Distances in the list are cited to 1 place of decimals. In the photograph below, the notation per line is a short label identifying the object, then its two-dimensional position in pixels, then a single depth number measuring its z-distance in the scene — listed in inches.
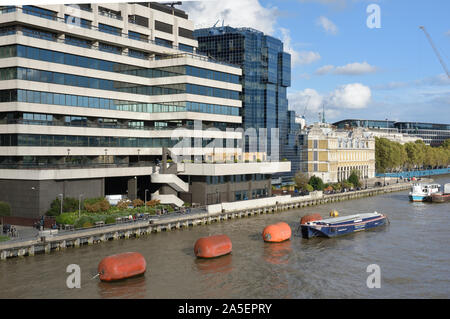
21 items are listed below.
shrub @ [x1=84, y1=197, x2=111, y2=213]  2650.1
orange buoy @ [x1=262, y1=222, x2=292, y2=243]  2338.8
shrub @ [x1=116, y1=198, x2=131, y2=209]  2871.6
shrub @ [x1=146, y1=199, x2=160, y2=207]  3043.8
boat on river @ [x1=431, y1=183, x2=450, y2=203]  4372.5
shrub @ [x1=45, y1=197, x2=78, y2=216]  2564.0
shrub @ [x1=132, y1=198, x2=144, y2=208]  2987.5
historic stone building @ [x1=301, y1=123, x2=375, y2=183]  5531.5
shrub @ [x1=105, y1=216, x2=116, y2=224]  2487.7
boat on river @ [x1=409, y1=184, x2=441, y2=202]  4426.7
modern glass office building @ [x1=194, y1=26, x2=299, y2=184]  5679.1
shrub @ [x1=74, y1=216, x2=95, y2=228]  2353.6
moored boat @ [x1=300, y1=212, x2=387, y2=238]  2512.3
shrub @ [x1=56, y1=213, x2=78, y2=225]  2391.7
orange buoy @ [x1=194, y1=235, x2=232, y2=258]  1980.8
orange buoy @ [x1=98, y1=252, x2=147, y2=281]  1626.5
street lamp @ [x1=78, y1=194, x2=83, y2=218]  2478.8
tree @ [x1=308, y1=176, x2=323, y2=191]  4682.1
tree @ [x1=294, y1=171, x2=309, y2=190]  4699.8
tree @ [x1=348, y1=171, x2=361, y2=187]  5295.3
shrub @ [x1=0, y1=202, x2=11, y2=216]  2608.3
